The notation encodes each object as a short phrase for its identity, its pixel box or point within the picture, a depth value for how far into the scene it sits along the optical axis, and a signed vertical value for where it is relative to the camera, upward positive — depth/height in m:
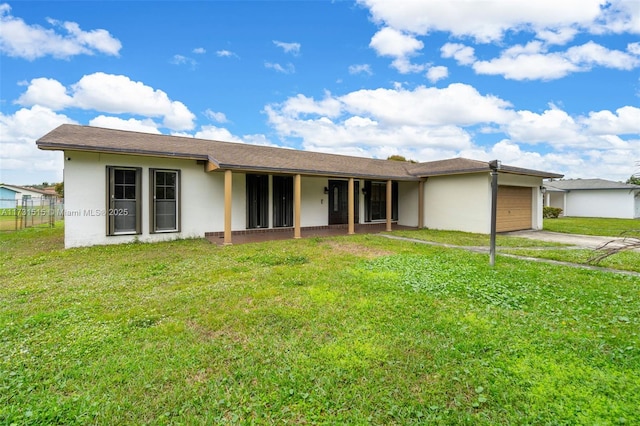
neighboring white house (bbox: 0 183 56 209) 35.41 +2.06
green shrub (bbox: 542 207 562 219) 22.36 -0.13
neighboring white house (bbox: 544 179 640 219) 23.09 +0.99
